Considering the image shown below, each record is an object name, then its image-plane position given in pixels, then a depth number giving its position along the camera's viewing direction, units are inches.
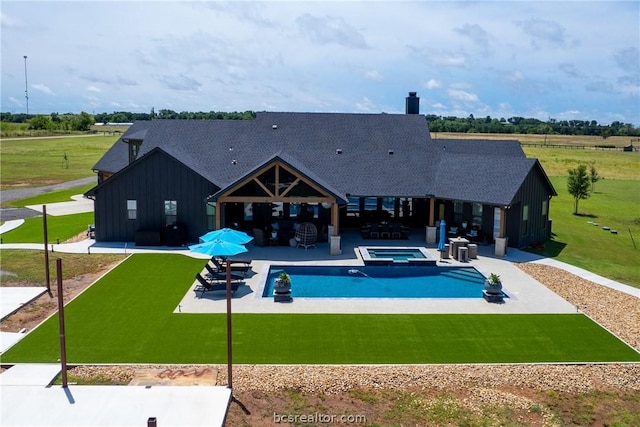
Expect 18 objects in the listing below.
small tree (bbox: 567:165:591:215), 1464.1
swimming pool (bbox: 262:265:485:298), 830.5
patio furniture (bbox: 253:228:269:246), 1086.4
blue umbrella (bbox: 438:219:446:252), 1023.7
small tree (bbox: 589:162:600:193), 1757.9
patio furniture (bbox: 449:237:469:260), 1016.9
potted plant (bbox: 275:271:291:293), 768.3
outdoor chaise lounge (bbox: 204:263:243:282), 828.0
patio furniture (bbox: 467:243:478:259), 1013.8
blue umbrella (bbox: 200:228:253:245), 847.7
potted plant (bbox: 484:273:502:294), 775.7
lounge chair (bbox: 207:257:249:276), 867.4
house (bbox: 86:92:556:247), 1062.5
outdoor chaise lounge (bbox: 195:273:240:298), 793.1
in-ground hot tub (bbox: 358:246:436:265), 967.6
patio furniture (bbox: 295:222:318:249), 1077.8
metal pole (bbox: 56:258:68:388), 505.9
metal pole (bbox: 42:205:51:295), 796.8
